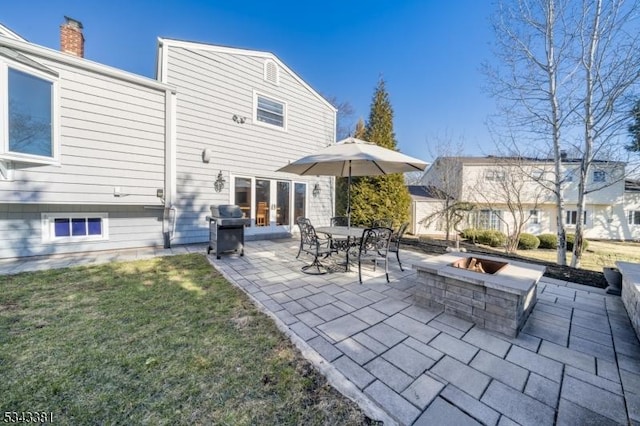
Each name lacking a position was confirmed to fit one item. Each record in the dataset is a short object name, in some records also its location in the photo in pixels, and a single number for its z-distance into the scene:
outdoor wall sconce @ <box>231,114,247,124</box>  7.08
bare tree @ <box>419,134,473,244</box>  10.66
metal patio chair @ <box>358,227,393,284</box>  3.89
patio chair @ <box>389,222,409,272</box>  4.43
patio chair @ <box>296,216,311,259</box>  4.62
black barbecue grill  5.12
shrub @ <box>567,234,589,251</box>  10.77
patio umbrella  4.15
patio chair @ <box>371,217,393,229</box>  5.67
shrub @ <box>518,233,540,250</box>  11.45
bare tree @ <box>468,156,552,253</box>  8.20
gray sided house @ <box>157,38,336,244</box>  6.34
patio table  4.44
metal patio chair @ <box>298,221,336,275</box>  4.32
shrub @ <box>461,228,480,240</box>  11.84
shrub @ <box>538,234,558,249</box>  11.96
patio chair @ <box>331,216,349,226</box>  6.46
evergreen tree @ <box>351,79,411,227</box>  9.48
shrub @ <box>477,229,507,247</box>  11.20
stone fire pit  2.37
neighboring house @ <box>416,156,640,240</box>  14.29
